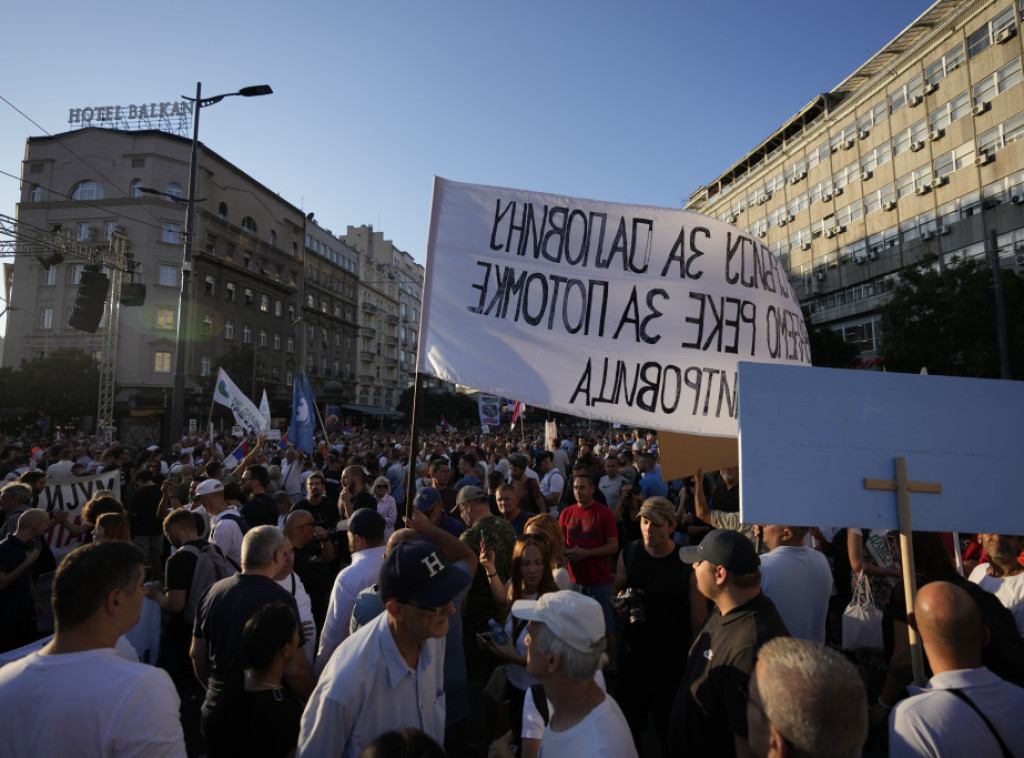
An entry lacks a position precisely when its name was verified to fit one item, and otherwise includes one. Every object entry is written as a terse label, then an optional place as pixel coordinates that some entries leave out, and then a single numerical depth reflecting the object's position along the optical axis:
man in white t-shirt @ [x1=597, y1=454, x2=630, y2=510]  9.05
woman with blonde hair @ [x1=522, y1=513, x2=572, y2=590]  4.23
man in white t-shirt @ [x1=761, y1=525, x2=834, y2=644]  3.57
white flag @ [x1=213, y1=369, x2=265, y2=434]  12.65
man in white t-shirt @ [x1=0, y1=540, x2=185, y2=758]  1.84
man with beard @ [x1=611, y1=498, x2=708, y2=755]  3.81
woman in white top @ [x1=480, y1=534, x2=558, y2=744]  3.91
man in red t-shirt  5.59
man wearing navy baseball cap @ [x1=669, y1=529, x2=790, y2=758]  2.50
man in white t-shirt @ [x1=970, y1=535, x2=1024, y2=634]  3.31
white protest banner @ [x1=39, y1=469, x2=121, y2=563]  6.77
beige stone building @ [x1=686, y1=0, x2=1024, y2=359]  27.48
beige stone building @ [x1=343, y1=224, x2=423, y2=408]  73.69
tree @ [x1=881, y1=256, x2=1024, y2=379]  19.16
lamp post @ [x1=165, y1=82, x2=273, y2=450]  14.43
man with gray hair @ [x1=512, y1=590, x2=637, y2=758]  2.00
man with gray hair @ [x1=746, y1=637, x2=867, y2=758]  1.53
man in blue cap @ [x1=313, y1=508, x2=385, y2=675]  3.49
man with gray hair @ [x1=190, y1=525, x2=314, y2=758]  3.04
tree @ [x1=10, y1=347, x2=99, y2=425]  34.75
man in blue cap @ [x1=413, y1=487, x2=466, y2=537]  5.52
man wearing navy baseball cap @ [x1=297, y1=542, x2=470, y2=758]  2.13
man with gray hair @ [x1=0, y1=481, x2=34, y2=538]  6.35
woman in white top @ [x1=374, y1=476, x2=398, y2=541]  7.56
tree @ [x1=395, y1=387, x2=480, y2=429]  61.38
